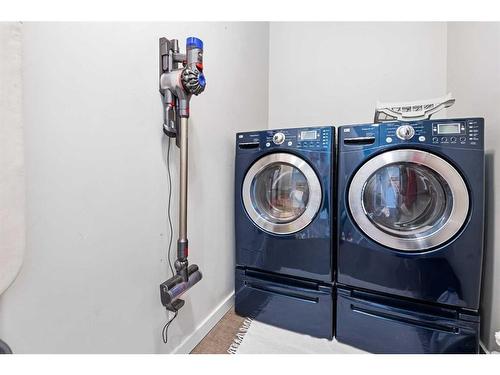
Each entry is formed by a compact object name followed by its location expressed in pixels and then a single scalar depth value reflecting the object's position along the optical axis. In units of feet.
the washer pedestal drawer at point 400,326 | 2.96
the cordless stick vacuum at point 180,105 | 2.56
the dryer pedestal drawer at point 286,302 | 3.71
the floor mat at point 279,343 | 3.50
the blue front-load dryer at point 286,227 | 3.62
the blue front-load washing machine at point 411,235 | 2.90
